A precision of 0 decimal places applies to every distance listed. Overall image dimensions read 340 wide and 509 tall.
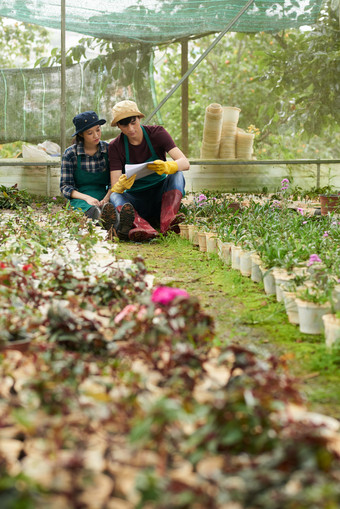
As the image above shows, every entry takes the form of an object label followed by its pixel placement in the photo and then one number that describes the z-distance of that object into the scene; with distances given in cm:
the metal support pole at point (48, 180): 772
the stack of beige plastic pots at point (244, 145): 796
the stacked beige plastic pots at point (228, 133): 793
